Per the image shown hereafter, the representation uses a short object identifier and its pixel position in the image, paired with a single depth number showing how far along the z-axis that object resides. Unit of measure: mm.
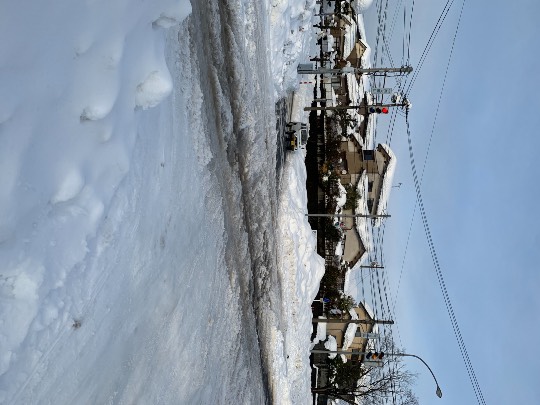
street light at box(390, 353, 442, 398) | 19533
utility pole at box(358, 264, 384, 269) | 32238
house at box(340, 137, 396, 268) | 31250
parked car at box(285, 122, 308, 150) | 15909
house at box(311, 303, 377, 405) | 26433
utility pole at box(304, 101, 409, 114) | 19125
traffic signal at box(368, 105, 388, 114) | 20578
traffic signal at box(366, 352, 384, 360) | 20156
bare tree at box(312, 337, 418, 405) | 26669
